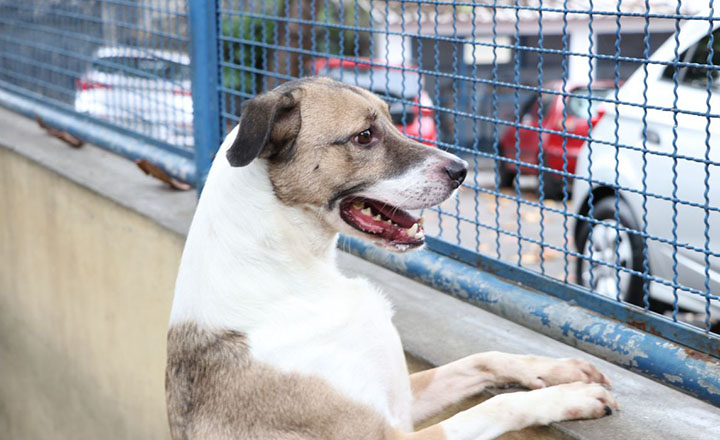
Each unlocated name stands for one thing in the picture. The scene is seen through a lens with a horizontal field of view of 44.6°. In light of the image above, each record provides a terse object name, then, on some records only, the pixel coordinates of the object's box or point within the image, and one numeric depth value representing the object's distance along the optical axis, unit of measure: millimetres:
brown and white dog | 2461
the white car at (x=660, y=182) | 3994
